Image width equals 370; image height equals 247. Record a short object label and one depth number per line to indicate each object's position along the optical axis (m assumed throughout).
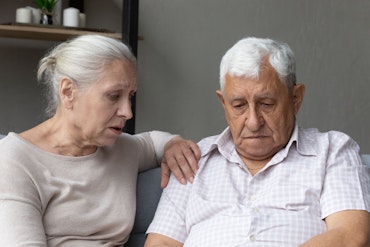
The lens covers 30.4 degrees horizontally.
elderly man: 1.84
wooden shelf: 3.59
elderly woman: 1.83
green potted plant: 3.70
